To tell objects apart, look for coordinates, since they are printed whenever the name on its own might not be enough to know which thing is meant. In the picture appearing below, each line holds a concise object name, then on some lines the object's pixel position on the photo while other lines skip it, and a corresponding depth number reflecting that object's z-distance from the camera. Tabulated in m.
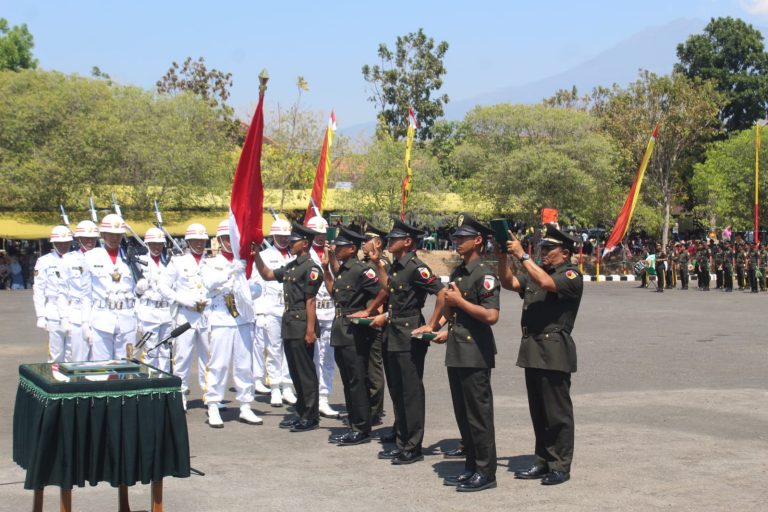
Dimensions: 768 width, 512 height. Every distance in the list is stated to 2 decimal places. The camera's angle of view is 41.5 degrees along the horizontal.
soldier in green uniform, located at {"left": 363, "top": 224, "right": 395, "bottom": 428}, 9.95
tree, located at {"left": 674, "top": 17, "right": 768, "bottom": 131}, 64.50
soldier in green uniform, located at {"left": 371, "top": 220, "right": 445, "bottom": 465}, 8.75
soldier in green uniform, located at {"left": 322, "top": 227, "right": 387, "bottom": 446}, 9.62
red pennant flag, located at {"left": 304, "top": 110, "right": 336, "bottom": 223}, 14.79
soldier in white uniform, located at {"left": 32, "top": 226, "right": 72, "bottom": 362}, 11.28
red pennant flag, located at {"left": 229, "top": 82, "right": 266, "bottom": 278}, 10.20
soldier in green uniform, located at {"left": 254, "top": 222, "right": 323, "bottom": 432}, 10.31
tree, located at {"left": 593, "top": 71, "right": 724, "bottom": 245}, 48.84
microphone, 7.34
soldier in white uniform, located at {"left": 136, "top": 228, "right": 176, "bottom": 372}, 11.32
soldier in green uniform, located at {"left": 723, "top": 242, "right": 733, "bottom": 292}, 33.91
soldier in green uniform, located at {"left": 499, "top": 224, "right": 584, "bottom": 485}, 7.88
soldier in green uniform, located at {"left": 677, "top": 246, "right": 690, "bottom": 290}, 36.19
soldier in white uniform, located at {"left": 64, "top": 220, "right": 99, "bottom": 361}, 10.99
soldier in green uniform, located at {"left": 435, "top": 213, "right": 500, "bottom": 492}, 7.77
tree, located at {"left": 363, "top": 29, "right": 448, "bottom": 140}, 64.75
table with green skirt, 6.31
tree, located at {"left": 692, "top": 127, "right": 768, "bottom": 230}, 52.62
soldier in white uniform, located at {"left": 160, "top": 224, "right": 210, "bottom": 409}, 10.98
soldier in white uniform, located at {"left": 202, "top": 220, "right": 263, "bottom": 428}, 10.59
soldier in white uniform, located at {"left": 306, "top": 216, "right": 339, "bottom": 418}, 11.32
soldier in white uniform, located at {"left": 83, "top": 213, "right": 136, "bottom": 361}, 10.84
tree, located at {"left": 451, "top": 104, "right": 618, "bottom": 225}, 46.47
